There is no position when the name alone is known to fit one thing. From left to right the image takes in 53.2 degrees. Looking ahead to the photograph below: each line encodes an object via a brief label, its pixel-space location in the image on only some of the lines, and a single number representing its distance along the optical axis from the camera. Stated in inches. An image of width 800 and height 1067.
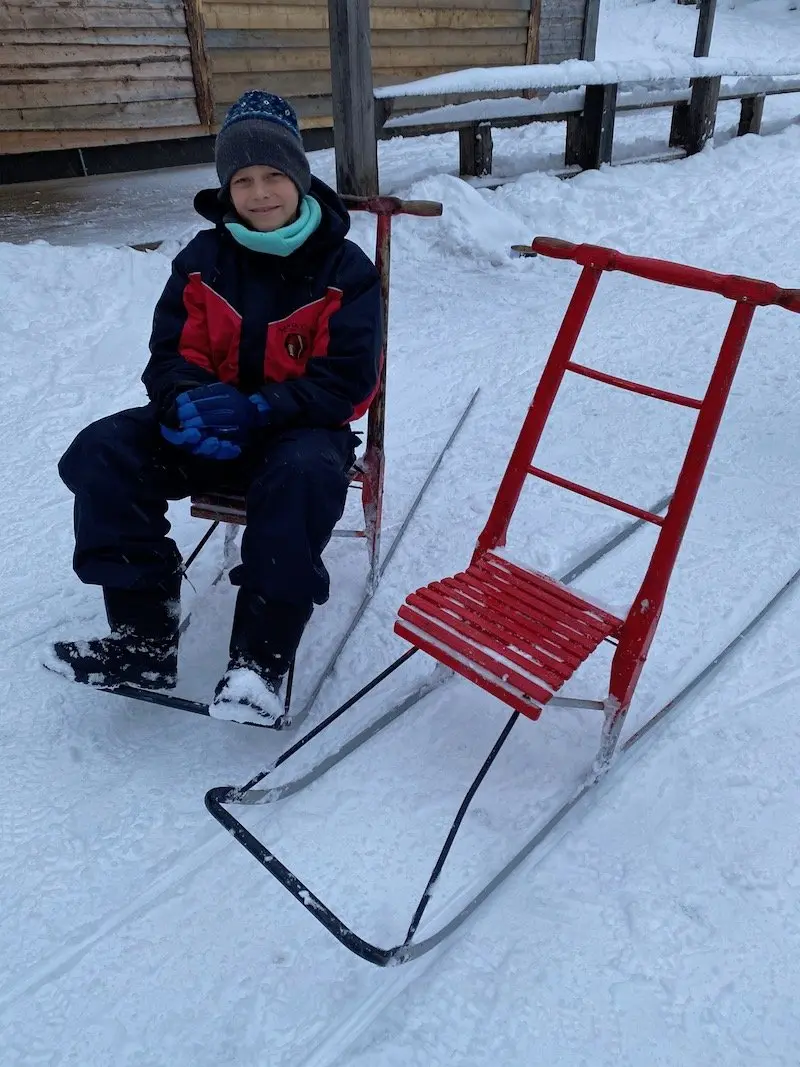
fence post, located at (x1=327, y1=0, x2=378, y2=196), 177.6
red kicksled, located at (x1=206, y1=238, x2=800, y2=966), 63.5
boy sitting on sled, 71.1
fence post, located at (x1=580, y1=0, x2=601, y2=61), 386.0
